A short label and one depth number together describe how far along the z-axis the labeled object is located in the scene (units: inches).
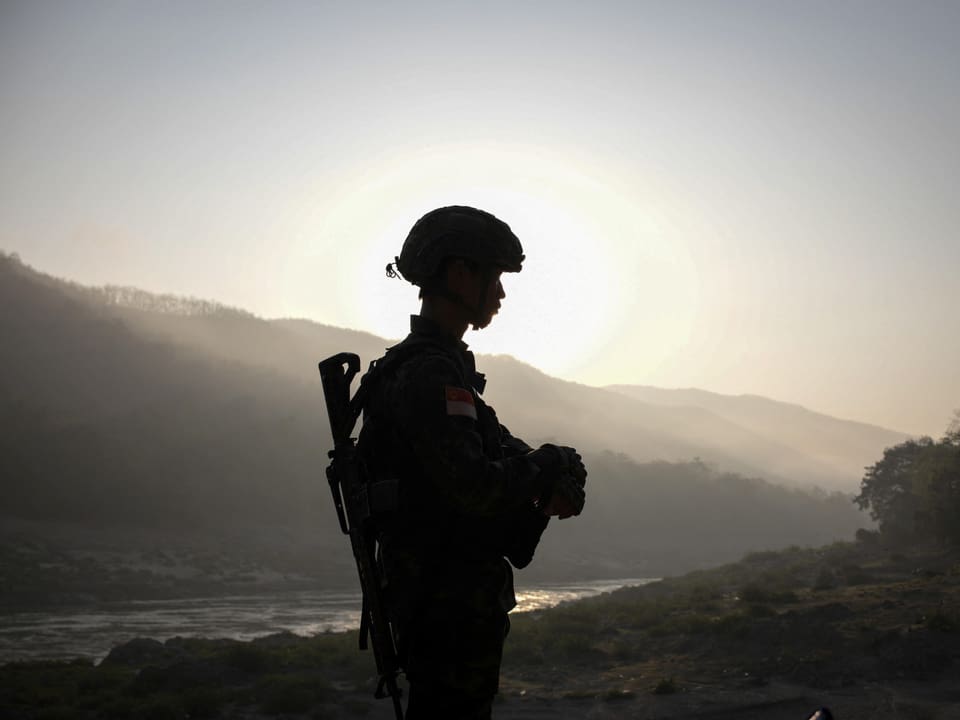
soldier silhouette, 116.0
